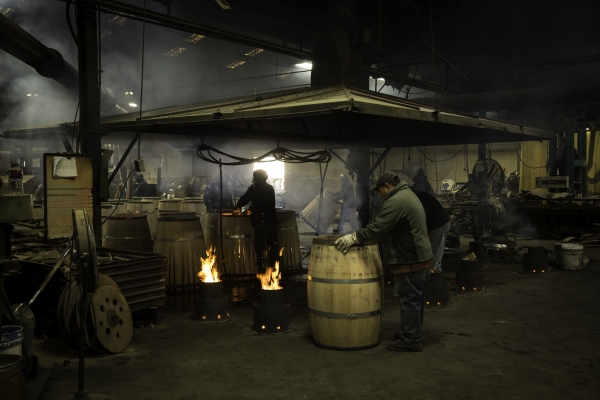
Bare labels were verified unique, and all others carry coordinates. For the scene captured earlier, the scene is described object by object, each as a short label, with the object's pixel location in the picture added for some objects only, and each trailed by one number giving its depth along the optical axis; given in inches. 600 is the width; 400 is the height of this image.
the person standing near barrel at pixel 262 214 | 384.5
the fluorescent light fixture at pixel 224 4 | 283.6
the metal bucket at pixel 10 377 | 158.2
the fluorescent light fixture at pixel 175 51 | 951.0
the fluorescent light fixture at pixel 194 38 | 920.7
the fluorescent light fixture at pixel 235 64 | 1015.0
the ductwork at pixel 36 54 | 388.7
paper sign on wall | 278.4
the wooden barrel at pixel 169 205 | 490.8
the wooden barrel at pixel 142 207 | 494.9
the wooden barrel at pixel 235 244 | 401.4
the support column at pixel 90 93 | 308.2
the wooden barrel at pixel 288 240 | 424.8
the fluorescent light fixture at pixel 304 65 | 1028.3
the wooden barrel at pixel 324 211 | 719.5
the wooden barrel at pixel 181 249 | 362.3
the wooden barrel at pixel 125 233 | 360.5
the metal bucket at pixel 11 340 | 174.6
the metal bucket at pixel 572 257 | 453.1
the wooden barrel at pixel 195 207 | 492.7
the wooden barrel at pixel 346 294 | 232.1
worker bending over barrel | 235.8
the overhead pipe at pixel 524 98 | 675.4
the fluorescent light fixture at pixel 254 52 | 991.6
